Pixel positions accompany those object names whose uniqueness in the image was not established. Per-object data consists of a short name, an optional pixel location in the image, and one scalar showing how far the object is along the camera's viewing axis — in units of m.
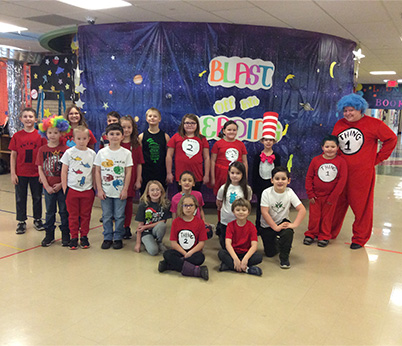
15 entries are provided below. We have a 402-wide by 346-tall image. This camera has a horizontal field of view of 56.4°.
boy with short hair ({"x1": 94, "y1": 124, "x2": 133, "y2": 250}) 3.71
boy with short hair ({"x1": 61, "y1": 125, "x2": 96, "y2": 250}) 3.64
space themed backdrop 5.12
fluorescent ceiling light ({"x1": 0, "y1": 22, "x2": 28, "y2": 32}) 6.19
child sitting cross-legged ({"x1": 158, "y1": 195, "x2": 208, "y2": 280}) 3.25
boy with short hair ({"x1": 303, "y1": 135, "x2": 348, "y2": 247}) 3.92
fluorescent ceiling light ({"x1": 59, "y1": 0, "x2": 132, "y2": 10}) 4.47
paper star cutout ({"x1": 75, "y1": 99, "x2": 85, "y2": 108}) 5.50
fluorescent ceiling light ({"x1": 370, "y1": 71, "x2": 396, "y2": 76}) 10.92
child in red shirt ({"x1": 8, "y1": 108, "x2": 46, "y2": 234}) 4.12
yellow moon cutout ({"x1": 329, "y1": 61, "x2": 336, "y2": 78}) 5.79
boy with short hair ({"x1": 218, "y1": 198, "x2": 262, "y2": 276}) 3.25
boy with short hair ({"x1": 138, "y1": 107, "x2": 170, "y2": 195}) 4.36
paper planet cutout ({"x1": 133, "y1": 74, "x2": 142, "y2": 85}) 5.18
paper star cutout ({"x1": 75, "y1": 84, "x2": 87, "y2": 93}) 5.43
